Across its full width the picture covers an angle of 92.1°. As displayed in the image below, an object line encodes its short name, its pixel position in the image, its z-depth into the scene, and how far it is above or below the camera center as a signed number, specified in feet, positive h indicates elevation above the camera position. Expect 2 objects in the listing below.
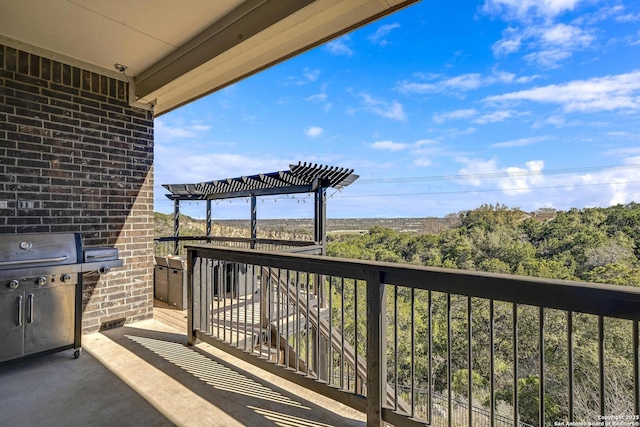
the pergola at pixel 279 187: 23.04 +2.44
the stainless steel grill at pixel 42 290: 8.45 -2.26
